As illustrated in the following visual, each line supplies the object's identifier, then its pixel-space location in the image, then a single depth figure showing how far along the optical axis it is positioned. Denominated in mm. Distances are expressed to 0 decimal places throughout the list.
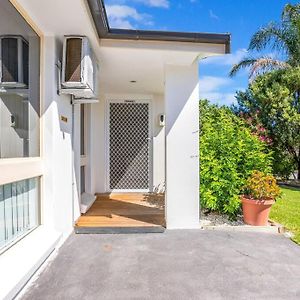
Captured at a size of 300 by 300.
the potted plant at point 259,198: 5914
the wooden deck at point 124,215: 5656
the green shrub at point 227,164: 6426
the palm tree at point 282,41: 14758
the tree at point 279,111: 14586
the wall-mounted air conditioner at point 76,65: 4664
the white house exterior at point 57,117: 3654
